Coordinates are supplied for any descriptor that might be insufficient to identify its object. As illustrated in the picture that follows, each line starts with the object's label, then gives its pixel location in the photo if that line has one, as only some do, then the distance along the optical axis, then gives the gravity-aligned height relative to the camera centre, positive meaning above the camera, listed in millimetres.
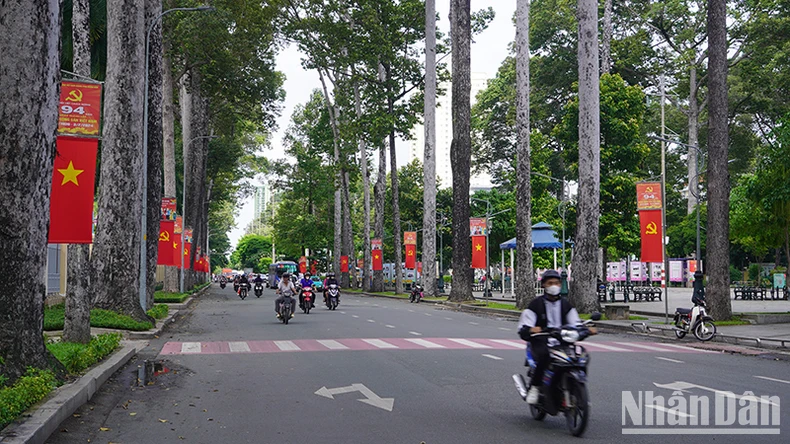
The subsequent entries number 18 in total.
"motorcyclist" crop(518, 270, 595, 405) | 8586 -573
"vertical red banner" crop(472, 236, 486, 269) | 40344 +622
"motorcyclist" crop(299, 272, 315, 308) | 32094 -728
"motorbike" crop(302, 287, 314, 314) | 31984 -1376
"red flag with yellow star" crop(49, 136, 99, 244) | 13805 +1218
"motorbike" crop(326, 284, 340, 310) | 35875 -1451
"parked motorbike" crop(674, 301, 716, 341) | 20812 -1507
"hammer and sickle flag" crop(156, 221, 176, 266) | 36031 +936
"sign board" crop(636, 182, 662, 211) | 25547 +2177
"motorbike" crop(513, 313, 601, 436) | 7965 -1160
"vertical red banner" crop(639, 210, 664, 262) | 25406 +933
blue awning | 44781 +1450
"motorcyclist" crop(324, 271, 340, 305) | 36531 -713
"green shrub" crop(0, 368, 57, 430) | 7777 -1369
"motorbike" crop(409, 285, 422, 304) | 44500 -1665
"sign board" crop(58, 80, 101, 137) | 13992 +2688
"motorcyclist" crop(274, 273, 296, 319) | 26125 -833
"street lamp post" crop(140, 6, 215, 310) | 24780 +942
